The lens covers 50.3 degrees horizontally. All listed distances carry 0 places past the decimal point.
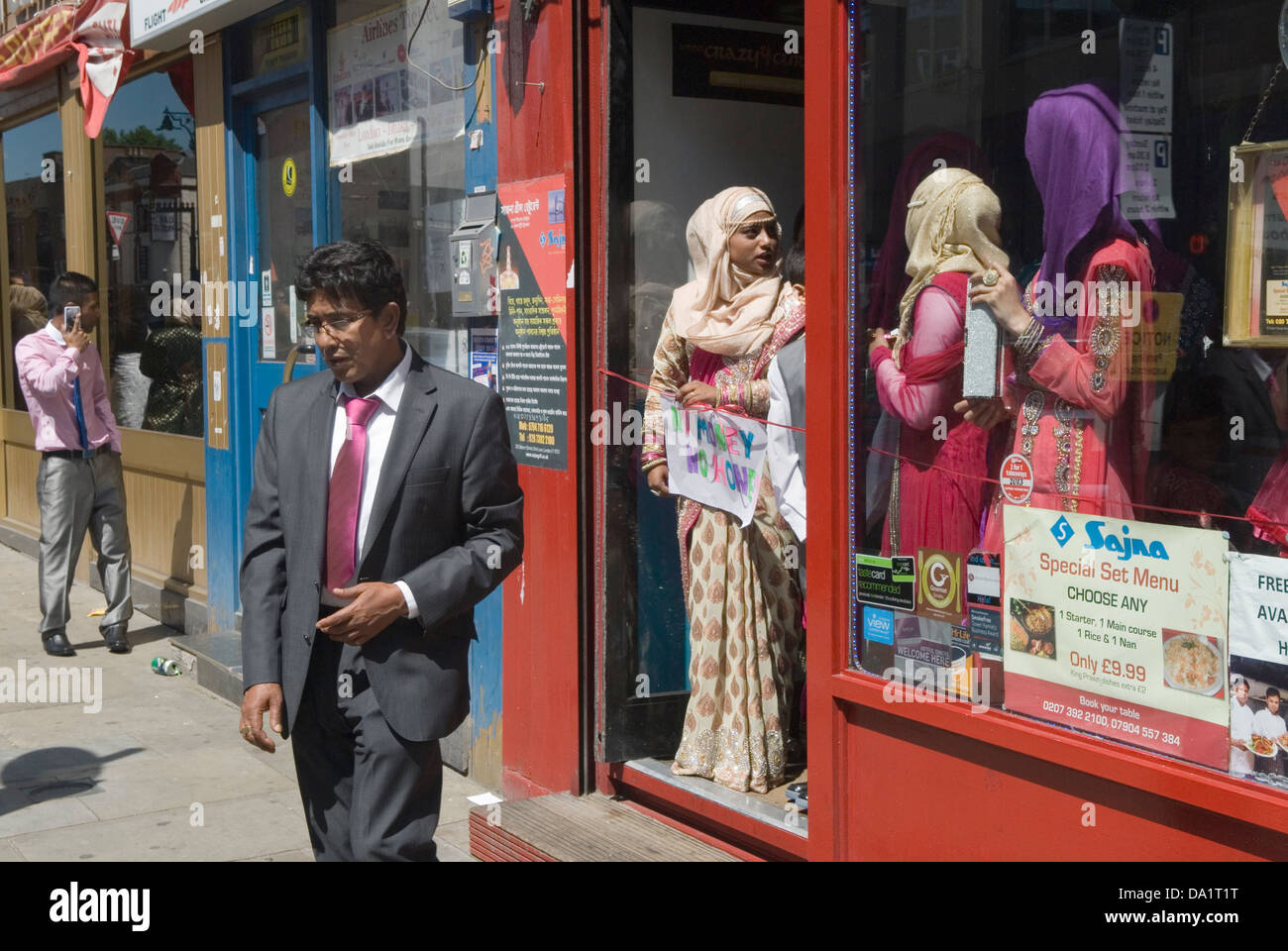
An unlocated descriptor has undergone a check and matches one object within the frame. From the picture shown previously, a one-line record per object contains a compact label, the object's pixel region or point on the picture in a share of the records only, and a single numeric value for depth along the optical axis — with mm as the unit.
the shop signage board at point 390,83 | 5711
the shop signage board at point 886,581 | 3574
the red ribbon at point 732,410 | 4504
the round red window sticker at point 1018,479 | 3250
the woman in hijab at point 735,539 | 4477
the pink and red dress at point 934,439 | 3418
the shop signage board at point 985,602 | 3309
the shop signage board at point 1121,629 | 2814
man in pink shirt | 7816
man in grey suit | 3123
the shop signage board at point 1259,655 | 2678
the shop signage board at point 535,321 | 4797
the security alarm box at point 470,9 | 5156
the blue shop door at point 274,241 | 6996
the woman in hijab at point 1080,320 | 3021
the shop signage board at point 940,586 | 3439
